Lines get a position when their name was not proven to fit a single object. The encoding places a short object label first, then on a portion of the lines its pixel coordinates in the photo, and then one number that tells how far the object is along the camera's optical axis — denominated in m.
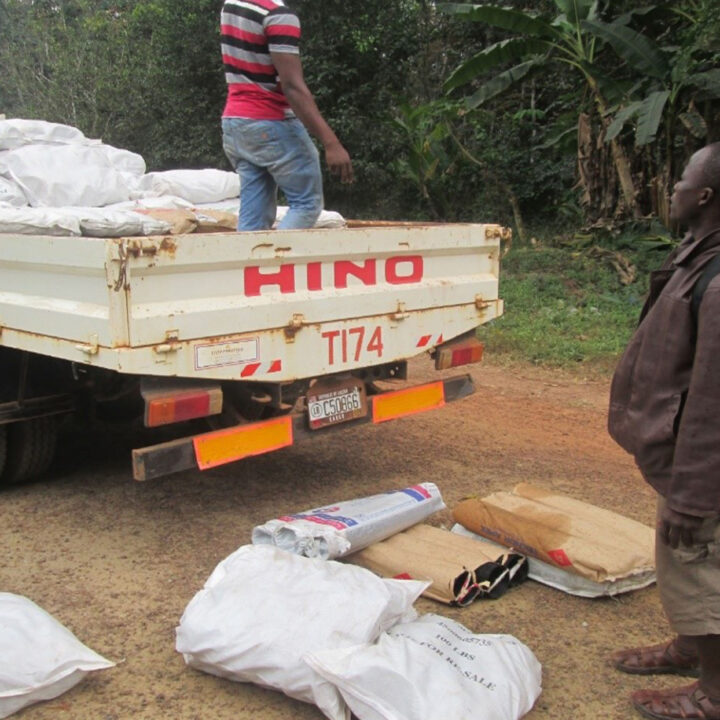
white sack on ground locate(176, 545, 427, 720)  2.58
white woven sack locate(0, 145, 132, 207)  4.79
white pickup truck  3.46
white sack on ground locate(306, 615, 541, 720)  2.38
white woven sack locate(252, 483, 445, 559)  3.41
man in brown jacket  2.22
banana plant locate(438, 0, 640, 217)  9.99
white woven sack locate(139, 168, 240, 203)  5.26
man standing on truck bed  4.23
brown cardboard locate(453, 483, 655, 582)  3.32
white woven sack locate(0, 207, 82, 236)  3.92
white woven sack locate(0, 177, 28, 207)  4.61
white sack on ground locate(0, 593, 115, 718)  2.56
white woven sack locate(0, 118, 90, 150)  5.09
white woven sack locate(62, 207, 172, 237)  3.92
